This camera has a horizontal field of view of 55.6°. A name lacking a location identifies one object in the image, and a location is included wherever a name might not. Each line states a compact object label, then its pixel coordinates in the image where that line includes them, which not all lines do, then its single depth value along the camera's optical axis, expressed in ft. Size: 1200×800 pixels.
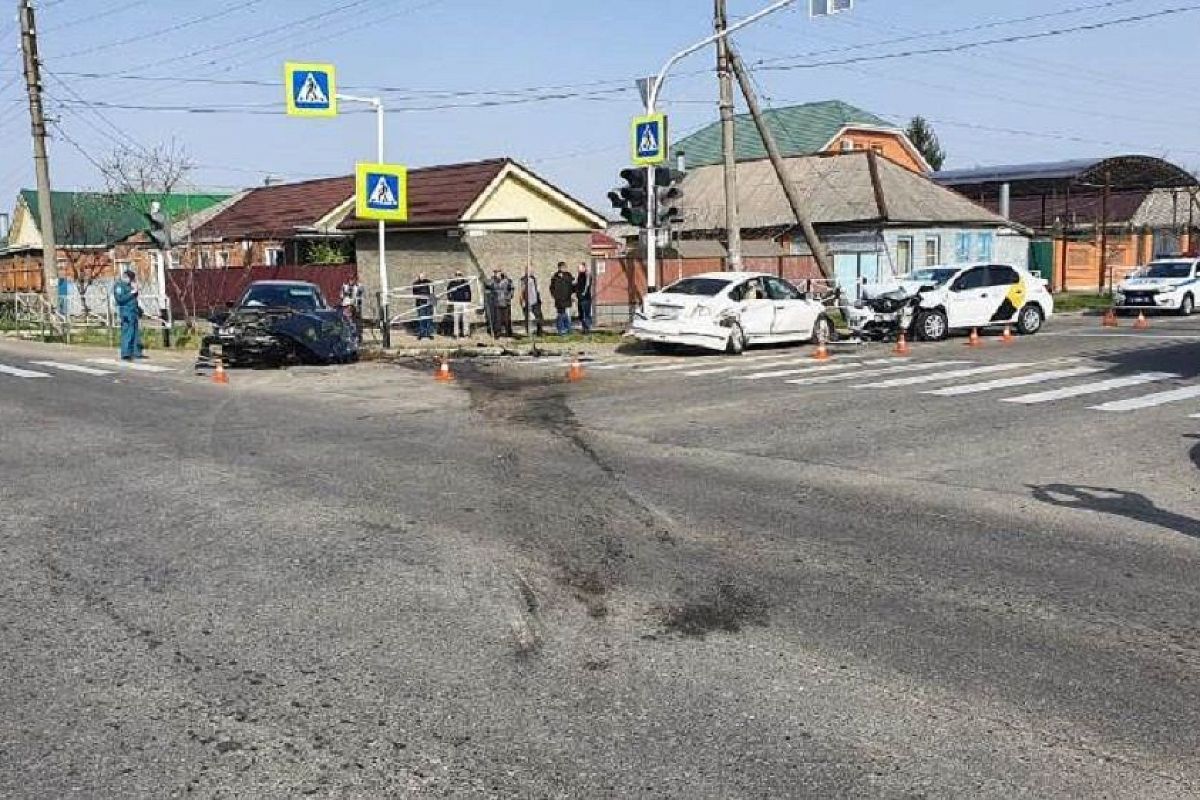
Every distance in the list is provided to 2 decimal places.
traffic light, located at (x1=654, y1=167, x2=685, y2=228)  74.95
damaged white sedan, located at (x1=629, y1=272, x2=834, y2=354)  68.95
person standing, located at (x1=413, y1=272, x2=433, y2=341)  82.64
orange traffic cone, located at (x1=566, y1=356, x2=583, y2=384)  55.52
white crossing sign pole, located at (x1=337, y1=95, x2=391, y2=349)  75.46
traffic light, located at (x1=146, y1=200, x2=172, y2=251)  96.78
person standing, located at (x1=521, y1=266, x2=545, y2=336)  82.79
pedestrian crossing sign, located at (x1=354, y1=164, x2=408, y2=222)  74.79
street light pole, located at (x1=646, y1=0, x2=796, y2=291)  73.51
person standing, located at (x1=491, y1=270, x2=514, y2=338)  82.58
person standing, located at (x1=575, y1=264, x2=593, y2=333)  86.33
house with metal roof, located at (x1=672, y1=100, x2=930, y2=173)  204.13
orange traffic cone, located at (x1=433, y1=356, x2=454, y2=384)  55.58
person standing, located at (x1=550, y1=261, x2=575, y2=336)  83.56
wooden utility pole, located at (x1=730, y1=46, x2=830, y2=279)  87.20
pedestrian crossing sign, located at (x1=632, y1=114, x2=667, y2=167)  73.82
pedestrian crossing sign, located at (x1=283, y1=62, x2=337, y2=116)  70.33
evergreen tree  326.65
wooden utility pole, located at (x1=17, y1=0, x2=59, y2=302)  107.14
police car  104.22
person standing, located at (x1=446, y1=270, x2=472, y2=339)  83.20
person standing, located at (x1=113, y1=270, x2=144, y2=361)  68.74
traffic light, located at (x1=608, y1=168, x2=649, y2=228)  75.10
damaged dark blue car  62.34
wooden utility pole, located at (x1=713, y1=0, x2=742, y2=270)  82.74
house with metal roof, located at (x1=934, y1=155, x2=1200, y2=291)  147.33
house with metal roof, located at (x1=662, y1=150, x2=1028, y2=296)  130.41
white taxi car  78.69
